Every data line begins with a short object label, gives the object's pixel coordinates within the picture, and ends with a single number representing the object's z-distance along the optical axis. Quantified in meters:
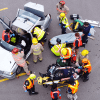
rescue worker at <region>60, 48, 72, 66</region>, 6.22
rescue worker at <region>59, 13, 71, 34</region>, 7.73
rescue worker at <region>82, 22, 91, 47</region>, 7.40
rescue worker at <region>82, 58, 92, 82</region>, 5.92
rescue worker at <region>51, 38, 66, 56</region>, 7.37
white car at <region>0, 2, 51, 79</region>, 6.76
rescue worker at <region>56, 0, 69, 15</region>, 8.42
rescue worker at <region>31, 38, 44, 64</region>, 6.75
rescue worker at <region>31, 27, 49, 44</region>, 7.37
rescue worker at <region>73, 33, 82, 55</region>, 6.91
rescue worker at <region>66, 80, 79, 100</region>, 5.64
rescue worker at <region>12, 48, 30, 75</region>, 6.43
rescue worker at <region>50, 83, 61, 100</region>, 5.80
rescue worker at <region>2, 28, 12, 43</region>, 7.12
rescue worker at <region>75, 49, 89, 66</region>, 6.19
